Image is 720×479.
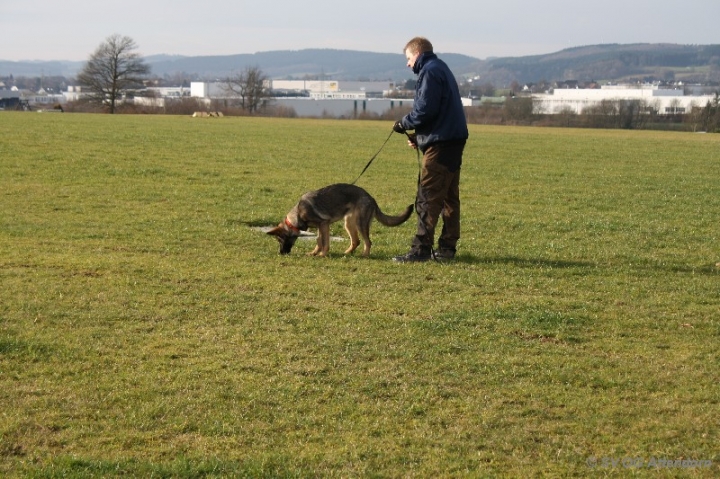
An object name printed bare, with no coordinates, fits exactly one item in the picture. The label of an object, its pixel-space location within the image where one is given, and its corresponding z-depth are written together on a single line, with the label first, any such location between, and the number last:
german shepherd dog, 11.70
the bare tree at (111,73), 98.00
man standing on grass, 11.14
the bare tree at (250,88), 115.25
